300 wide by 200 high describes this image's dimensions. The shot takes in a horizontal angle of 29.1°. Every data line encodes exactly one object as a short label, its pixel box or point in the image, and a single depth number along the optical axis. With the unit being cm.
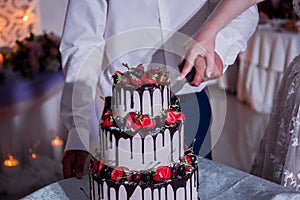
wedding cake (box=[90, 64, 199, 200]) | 129
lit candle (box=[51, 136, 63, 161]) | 349
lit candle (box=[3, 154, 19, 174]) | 336
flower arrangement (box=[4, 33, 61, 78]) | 414
